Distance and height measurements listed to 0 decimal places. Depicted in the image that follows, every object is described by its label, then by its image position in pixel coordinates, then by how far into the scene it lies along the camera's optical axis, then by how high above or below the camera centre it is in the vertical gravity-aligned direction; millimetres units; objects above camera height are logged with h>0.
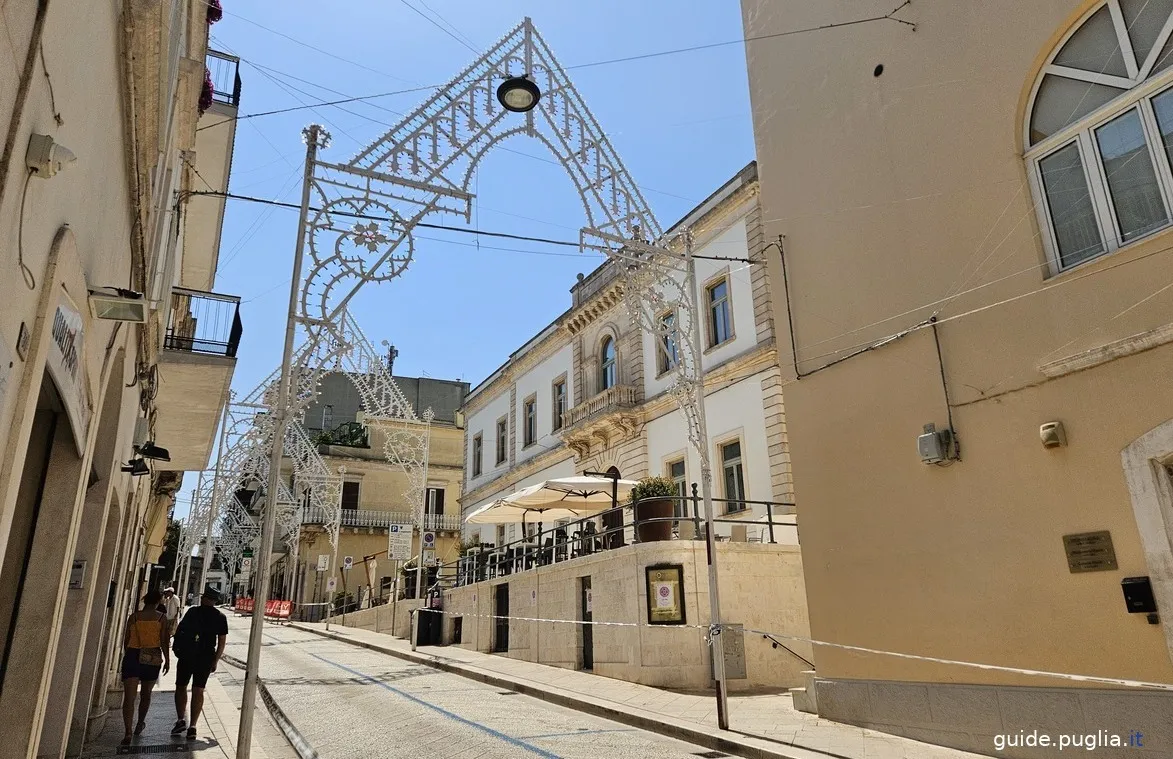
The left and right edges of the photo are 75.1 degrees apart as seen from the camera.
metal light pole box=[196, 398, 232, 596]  23734 +3117
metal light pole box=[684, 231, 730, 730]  8539 +997
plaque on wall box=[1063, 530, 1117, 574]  6496 +376
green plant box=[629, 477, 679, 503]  14047 +2074
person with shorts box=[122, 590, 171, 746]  8797 -416
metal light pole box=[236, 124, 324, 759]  6355 +1219
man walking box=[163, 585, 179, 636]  15951 +264
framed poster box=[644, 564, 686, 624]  11961 +164
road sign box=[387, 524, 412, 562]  21531 +1859
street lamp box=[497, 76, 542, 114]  9250 +6016
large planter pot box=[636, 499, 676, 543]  13094 +1511
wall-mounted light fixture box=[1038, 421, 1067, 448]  6938 +1424
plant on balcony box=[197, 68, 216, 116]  9673 +6367
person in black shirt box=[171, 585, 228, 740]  8867 -396
